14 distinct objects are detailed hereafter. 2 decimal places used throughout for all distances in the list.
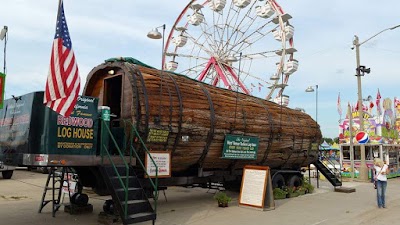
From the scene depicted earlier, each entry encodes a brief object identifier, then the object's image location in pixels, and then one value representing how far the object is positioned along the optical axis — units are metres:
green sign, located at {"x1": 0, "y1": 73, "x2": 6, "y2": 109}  6.59
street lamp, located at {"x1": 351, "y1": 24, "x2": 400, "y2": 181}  19.22
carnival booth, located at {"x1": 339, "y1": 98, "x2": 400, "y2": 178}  20.42
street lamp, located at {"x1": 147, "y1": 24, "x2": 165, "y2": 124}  9.15
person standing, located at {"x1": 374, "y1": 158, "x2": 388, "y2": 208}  10.60
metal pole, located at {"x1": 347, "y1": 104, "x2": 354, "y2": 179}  20.56
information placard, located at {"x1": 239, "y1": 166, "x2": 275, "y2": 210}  9.89
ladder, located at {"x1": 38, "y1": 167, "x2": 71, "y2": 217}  8.73
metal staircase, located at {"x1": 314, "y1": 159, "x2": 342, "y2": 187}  14.79
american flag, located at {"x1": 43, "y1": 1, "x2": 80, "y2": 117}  6.58
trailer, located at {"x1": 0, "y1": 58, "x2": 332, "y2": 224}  7.05
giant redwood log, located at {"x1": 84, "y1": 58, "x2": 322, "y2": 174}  8.40
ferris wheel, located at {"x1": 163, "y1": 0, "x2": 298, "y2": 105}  22.22
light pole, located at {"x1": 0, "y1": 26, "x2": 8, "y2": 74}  7.18
